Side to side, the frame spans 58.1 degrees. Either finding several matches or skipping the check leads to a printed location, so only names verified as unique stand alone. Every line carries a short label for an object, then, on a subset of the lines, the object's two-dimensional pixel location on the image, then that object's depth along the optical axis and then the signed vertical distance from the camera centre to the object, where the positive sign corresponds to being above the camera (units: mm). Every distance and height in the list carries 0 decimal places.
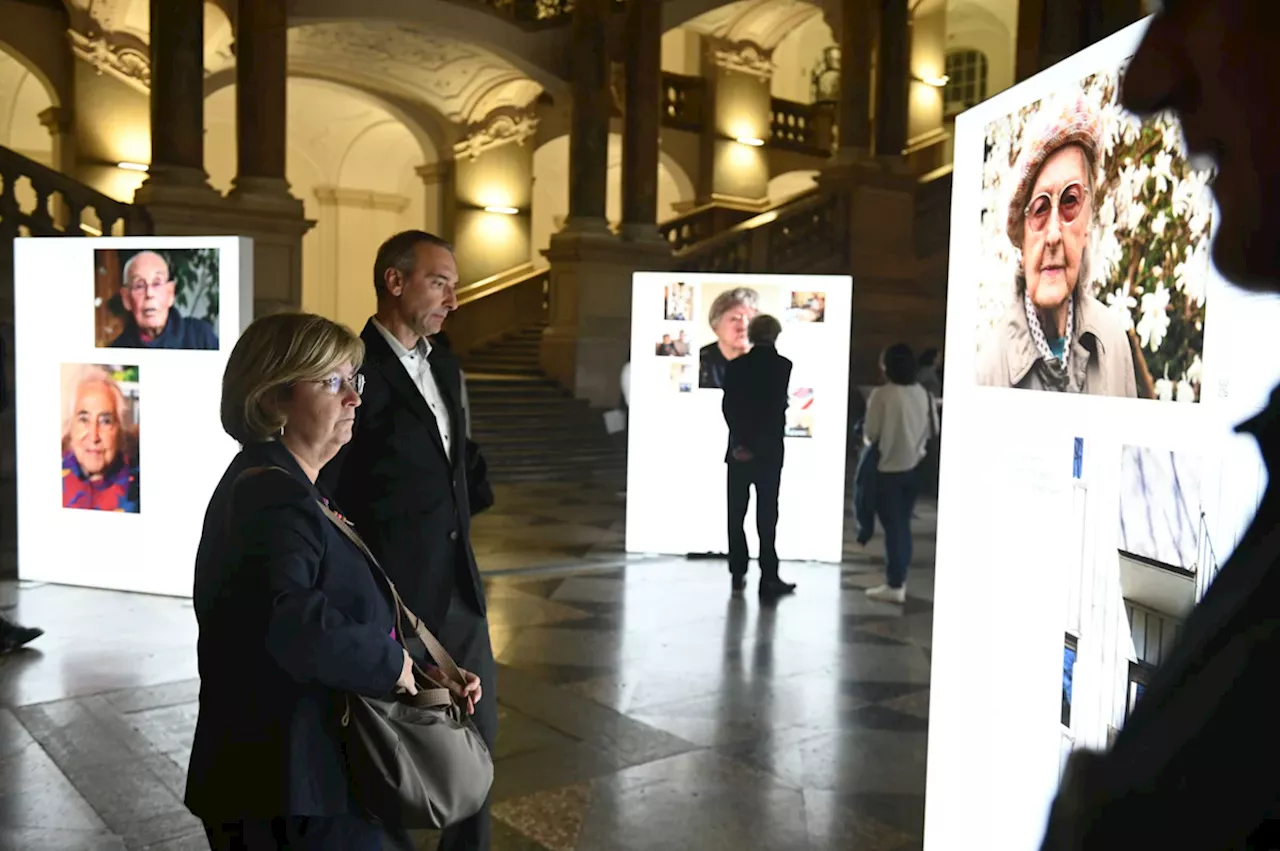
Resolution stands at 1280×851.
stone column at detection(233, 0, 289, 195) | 13195 +2957
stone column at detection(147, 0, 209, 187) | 12258 +2825
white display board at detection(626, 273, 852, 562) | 8172 -422
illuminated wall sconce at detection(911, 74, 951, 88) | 24484 +6082
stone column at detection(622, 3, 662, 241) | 16453 +3433
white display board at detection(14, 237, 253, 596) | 6578 -307
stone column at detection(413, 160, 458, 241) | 20469 +2839
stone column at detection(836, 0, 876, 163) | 16516 +4080
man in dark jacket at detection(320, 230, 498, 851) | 2963 -293
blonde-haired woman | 1890 -473
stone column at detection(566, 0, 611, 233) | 16250 +3353
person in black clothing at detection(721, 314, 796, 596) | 7258 -383
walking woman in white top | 7094 -558
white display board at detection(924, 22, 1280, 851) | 1523 -144
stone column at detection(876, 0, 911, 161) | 16219 +4081
